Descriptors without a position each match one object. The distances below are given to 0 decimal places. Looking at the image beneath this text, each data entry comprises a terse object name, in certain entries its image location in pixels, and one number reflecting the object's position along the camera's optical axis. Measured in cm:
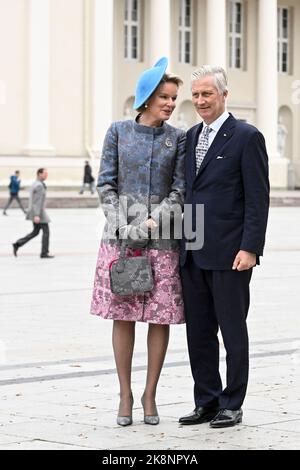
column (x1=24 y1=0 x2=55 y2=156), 4916
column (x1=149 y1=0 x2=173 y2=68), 5550
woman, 691
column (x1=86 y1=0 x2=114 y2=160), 5122
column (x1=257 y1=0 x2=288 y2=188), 5950
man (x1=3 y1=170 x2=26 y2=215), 3725
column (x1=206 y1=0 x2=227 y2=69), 5803
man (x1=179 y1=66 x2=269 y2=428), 679
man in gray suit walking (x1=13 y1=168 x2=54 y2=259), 2131
